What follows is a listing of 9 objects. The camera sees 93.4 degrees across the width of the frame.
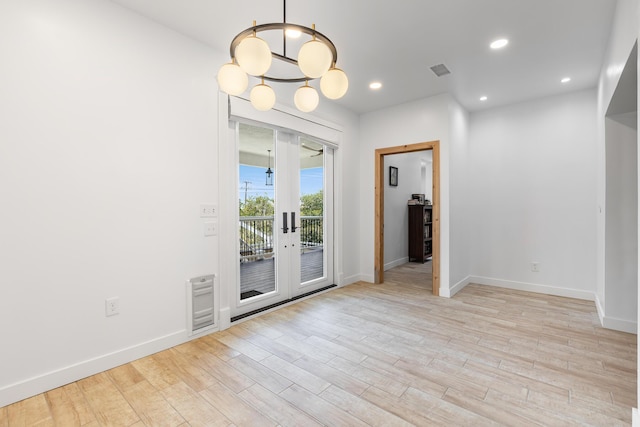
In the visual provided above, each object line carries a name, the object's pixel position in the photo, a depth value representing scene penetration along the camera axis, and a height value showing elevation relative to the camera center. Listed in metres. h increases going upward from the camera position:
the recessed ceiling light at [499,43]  2.79 +1.60
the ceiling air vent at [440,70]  3.31 +1.62
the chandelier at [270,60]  1.43 +0.77
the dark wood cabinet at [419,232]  6.59 -0.41
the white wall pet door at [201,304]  2.73 -0.83
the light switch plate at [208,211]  2.83 +0.04
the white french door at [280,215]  3.41 -0.01
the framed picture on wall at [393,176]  6.15 +0.78
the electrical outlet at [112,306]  2.27 -0.69
